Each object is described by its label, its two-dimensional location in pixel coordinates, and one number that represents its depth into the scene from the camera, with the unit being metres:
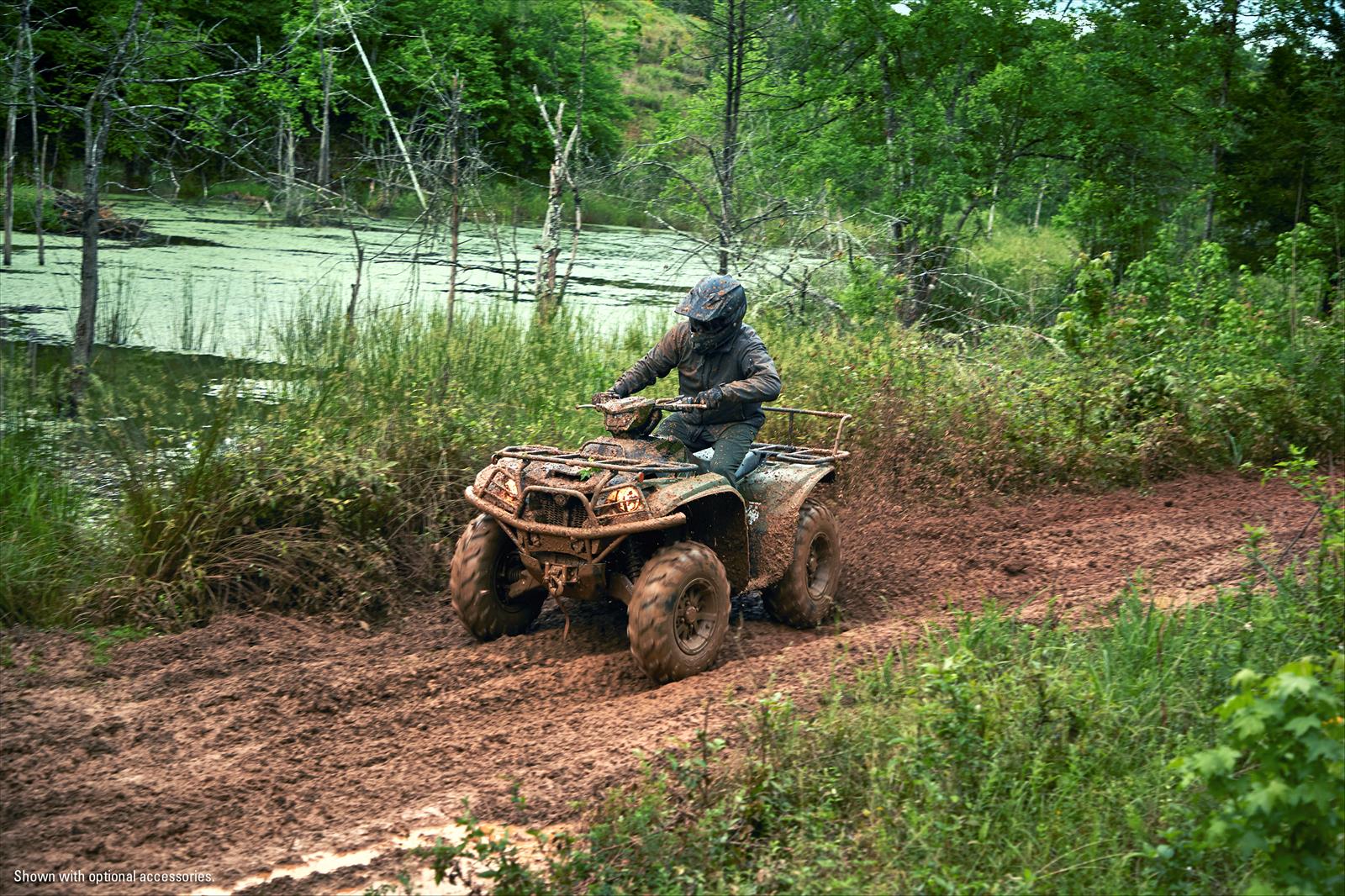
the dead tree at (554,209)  12.51
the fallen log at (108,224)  19.69
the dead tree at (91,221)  9.38
